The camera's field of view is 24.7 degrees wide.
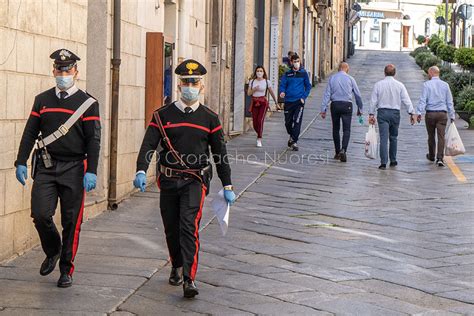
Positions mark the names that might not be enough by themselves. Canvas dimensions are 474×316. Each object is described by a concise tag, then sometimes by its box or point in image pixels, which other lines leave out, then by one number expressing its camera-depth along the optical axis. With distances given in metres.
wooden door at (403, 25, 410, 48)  108.81
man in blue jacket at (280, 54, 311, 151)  18.70
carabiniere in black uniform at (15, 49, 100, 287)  7.69
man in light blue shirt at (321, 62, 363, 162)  17.53
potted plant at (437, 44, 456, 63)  39.04
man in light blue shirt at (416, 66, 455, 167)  17.22
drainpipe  11.70
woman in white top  19.50
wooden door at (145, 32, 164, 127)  13.20
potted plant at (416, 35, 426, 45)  78.93
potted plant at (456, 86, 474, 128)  26.22
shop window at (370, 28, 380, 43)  107.62
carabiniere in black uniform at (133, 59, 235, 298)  7.66
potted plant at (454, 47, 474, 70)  30.47
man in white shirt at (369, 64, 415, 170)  16.69
